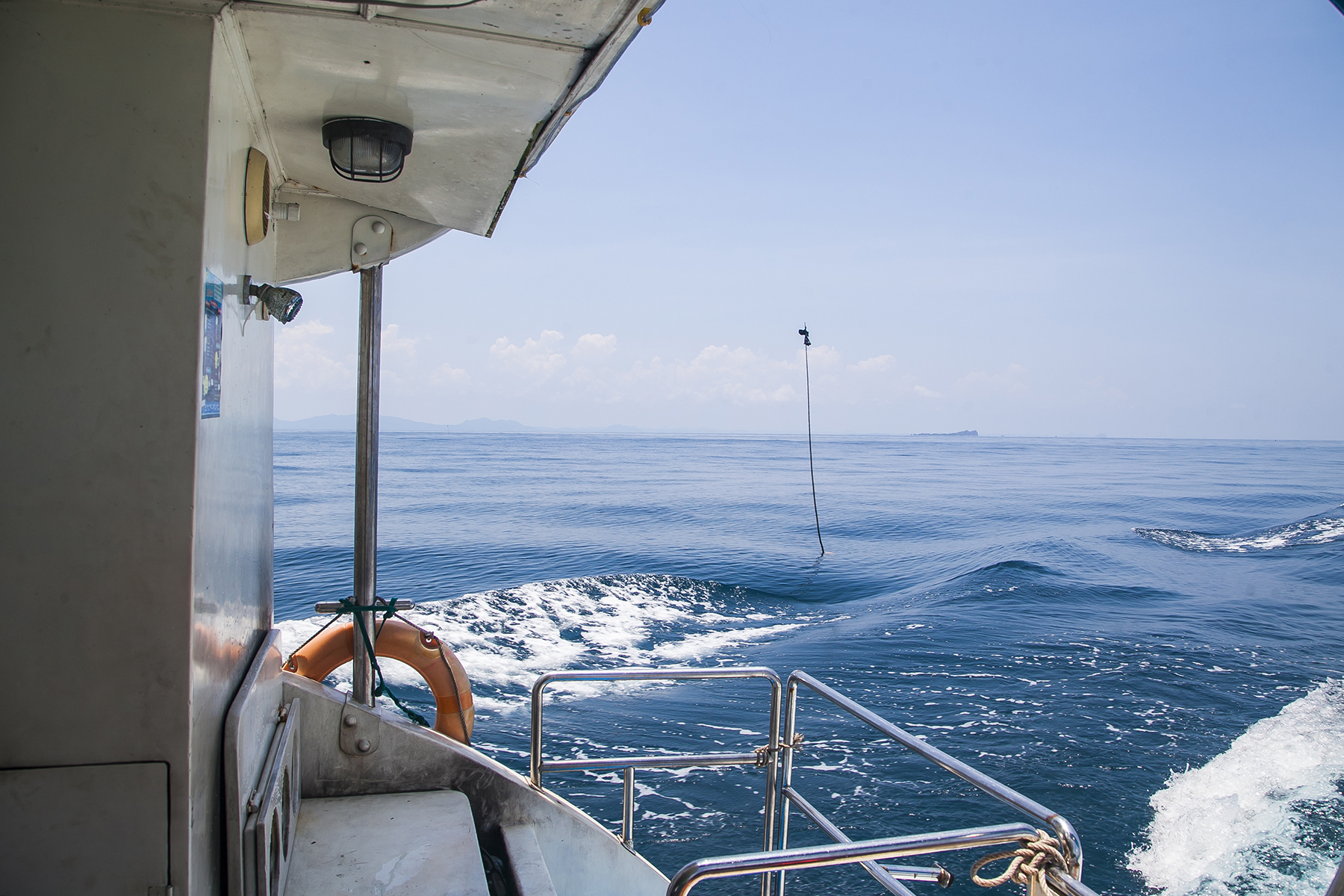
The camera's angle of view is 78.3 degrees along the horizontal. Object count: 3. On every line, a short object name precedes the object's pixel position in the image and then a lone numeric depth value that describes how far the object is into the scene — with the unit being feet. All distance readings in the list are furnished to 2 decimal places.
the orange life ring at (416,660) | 10.46
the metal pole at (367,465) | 9.00
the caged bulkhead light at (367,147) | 6.72
